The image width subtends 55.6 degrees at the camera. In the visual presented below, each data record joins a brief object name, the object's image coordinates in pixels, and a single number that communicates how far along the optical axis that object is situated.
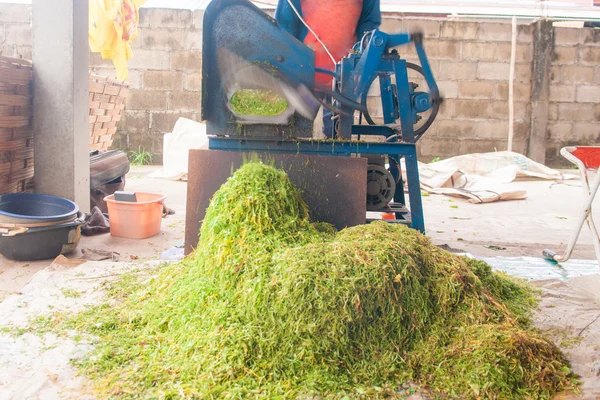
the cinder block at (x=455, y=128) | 8.52
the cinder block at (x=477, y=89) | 8.42
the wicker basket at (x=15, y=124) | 3.83
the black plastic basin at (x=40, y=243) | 3.40
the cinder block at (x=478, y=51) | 8.35
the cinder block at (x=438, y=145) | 8.55
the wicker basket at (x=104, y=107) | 5.02
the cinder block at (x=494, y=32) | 8.34
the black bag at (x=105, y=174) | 4.78
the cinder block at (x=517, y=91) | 8.50
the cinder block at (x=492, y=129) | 8.55
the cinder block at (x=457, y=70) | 8.35
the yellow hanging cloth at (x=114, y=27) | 4.73
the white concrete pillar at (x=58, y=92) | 4.05
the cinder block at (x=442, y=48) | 8.30
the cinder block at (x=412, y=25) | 8.20
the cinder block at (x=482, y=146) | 8.58
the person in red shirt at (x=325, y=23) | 4.08
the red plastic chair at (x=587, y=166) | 3.16
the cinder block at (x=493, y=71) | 8.42
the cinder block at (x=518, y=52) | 8.45
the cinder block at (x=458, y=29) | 8.29
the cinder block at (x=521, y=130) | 8.62
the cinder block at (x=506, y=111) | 8.54
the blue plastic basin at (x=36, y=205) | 3.67
